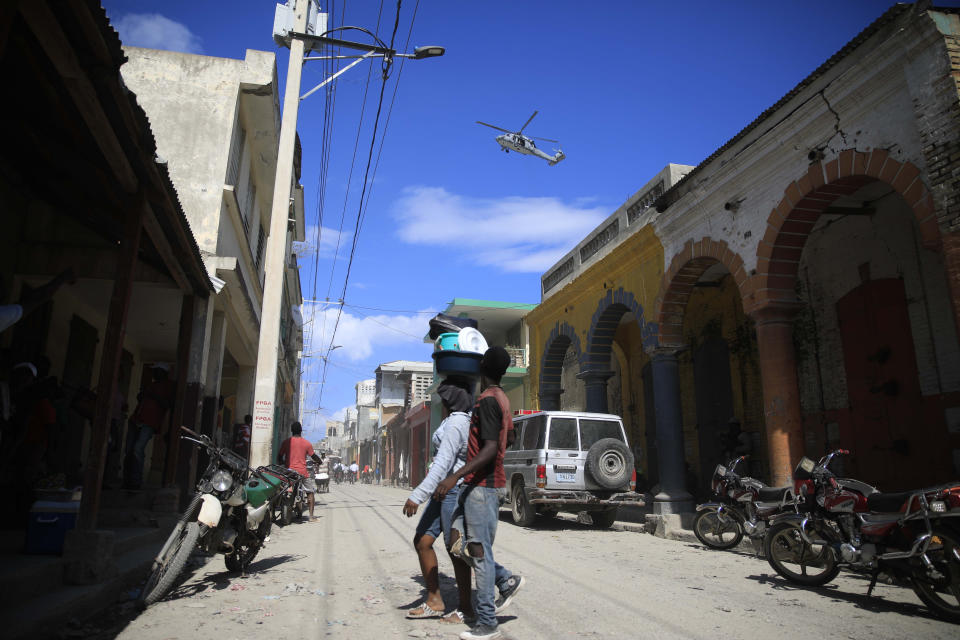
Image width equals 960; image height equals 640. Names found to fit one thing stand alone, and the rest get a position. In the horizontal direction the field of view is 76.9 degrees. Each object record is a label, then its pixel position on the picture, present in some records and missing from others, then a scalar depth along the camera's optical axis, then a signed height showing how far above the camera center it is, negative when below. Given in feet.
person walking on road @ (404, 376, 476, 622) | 13.28 -1.13
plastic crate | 15.64 -1.65
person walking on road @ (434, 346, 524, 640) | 12.04 -0.77
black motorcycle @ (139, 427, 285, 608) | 14.69 -1.56
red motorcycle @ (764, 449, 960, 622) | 14.85 -2.03
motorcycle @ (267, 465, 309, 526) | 21.45 -1.28
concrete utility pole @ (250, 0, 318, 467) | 31.86 +10.06
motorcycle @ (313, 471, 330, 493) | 51.49 -1.23
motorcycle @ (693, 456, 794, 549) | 25.81 -2.27
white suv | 34.45 -0.39
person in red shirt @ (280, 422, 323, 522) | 34.53 +0.57
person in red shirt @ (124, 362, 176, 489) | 26.21 +1.98
